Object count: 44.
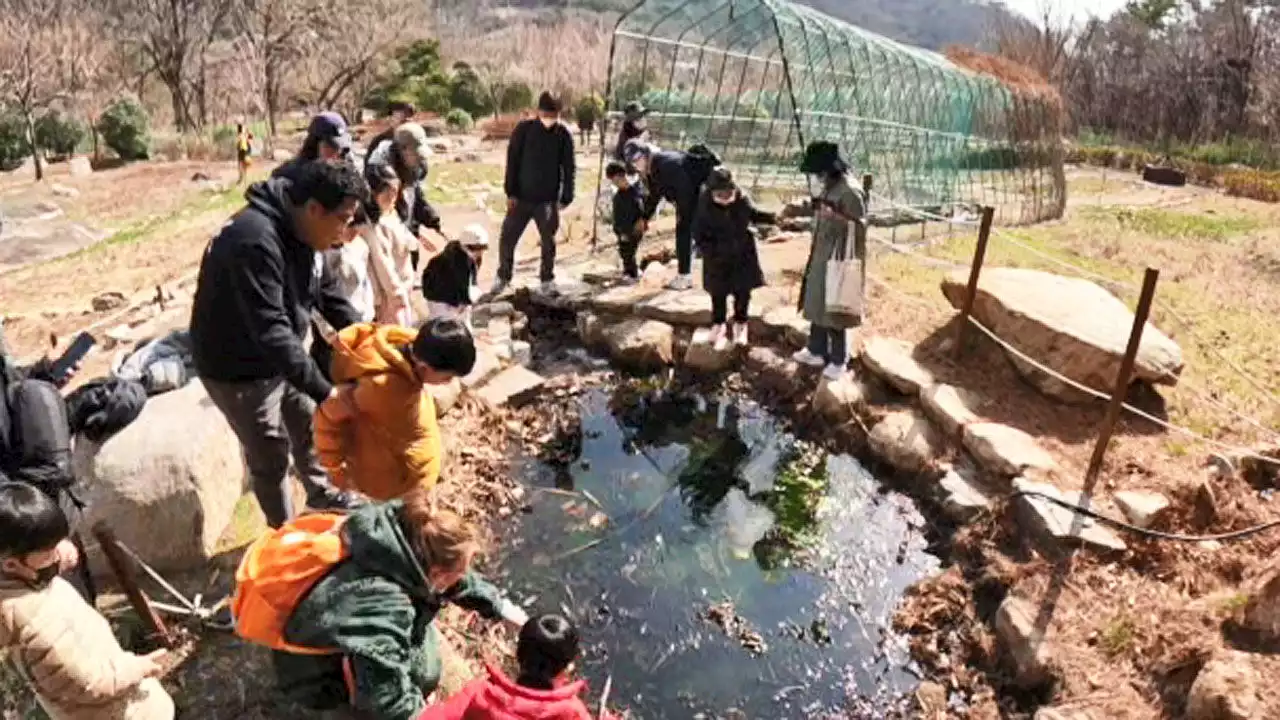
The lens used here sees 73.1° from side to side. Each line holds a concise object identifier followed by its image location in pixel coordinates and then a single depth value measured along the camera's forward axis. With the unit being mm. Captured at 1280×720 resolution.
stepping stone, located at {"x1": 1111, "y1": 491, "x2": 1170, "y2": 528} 4661
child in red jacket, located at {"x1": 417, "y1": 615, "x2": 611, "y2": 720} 2156
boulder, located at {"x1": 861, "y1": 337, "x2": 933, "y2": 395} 6242
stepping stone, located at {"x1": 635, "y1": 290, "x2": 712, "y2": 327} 7414
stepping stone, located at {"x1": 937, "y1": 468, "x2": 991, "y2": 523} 5148
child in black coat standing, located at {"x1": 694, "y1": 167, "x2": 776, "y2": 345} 6348
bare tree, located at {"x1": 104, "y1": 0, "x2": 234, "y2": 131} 26344
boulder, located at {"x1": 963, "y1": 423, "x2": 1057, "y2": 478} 5160
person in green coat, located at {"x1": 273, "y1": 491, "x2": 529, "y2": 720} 2229
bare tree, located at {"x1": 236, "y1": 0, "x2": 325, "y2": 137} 23281
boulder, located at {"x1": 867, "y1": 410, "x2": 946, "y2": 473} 5723
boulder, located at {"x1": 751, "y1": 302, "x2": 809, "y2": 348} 7082
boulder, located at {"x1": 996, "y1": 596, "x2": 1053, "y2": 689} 4008
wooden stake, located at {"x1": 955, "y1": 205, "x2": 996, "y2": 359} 6101
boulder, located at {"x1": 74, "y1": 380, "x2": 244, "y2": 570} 3744
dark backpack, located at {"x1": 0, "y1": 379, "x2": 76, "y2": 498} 2938
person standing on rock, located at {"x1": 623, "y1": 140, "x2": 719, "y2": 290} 7348
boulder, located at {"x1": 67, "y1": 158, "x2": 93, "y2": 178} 19547
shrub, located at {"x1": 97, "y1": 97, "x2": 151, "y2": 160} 20938
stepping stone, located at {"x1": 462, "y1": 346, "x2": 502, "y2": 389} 6434
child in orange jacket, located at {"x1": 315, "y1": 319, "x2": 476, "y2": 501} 3119
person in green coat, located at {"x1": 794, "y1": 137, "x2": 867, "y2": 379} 5914
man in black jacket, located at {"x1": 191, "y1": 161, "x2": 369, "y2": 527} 3088
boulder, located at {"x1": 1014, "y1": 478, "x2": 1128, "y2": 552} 4605
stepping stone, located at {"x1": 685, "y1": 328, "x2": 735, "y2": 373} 7039
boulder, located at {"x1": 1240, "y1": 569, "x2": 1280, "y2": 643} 3797
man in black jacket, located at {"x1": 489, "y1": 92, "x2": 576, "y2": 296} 7459
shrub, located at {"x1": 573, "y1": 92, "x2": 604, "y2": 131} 23719
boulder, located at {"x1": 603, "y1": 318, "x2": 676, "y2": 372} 7223
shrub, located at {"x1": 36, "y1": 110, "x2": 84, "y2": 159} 22422
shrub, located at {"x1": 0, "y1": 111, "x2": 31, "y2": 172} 20797
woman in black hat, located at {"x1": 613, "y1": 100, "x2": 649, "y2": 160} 8346
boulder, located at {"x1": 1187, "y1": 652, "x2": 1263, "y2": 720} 3342
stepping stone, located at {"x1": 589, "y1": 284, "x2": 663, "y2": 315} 7688
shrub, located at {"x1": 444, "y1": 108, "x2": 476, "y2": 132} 26047
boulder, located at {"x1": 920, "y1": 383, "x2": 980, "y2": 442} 5715
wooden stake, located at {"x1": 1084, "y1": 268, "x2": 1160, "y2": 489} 4684
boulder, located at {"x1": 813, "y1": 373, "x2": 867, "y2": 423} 6250
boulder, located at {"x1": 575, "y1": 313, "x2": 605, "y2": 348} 7594
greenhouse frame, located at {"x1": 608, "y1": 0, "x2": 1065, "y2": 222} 10703
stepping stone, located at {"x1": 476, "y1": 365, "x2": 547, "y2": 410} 6406
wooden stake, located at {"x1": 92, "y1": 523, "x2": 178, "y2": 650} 3322
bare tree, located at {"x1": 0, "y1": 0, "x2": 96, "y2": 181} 19853
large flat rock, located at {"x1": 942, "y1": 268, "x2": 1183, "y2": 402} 5805
